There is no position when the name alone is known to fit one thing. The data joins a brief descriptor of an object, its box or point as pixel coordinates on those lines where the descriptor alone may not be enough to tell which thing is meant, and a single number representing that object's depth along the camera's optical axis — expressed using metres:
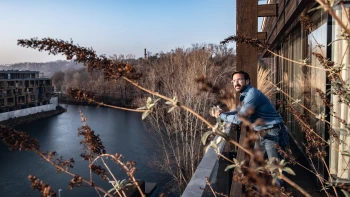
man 1.99
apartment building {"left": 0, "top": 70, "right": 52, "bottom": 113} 38.38
